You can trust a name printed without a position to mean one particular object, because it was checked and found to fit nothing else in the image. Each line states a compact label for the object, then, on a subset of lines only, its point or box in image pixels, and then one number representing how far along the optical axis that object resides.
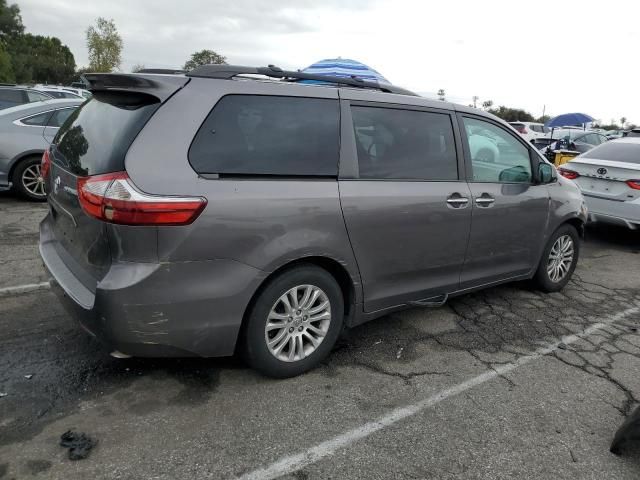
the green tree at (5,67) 49.78
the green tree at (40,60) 65.88
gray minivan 2.58
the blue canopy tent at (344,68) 8.00
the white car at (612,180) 6.73
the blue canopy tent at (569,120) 17.06
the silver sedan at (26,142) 7.41
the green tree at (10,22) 70.00
